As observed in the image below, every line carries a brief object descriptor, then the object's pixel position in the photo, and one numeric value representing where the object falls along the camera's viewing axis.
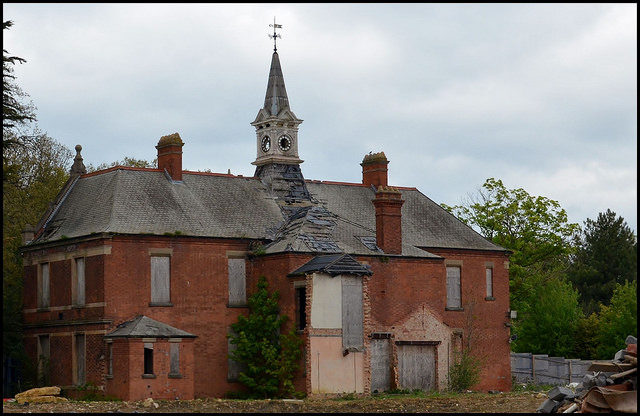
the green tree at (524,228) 74.50
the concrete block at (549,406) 36.47
